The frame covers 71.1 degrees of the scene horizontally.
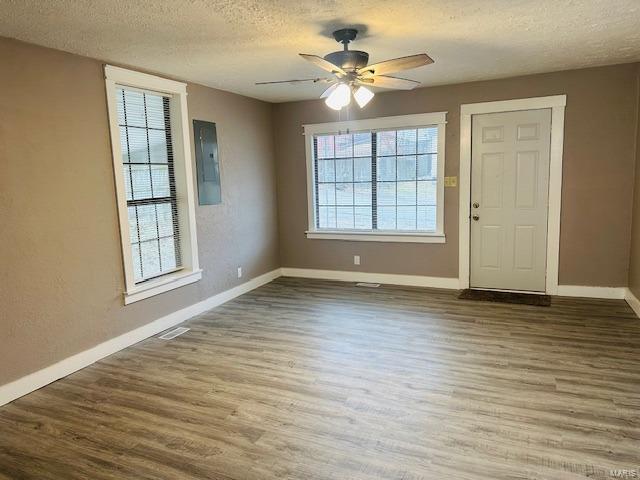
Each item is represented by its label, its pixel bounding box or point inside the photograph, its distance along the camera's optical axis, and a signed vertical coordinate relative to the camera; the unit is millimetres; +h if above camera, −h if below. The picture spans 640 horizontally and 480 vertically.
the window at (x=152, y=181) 3861 +79
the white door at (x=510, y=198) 4871 -212
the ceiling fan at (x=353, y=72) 2939 +758
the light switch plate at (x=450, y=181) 5230 -14
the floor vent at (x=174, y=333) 4105 -1341
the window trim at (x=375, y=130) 5254 +171
